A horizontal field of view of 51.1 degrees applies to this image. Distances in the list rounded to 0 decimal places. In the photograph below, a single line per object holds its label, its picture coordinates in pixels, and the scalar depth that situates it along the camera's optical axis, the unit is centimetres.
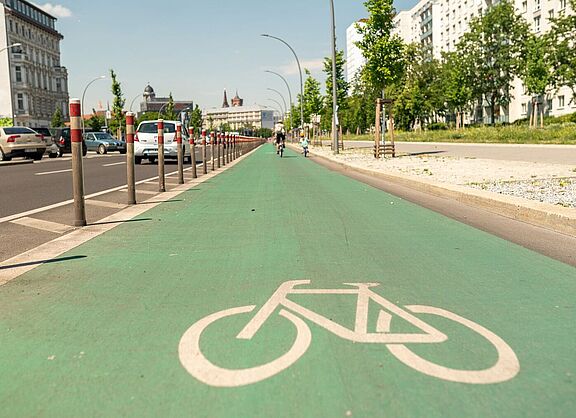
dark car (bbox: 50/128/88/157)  3747
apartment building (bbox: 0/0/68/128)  8788
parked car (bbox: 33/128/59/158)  3409
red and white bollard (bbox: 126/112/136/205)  935
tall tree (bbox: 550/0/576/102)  4716
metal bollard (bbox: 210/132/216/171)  2408
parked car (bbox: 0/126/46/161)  2667
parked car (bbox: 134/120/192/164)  2422
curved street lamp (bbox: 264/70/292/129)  6353
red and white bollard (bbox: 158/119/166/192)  1177
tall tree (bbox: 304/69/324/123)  6075
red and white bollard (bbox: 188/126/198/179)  1636
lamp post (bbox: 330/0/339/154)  3043
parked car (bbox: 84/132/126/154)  4231
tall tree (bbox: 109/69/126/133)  7734
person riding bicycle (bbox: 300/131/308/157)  3528
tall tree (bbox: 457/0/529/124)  6300
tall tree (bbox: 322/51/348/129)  4438
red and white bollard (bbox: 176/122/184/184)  1387
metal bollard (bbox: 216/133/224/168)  2428
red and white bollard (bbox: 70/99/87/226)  688
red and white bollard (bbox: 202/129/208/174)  1814
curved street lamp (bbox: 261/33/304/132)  4509
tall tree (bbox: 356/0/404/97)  2547
